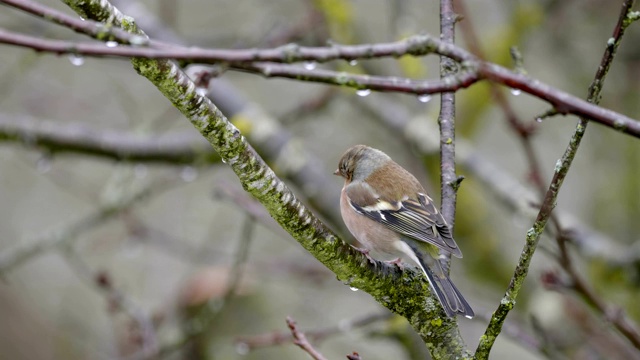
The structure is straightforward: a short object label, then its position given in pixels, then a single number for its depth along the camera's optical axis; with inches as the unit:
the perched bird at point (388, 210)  248.5
